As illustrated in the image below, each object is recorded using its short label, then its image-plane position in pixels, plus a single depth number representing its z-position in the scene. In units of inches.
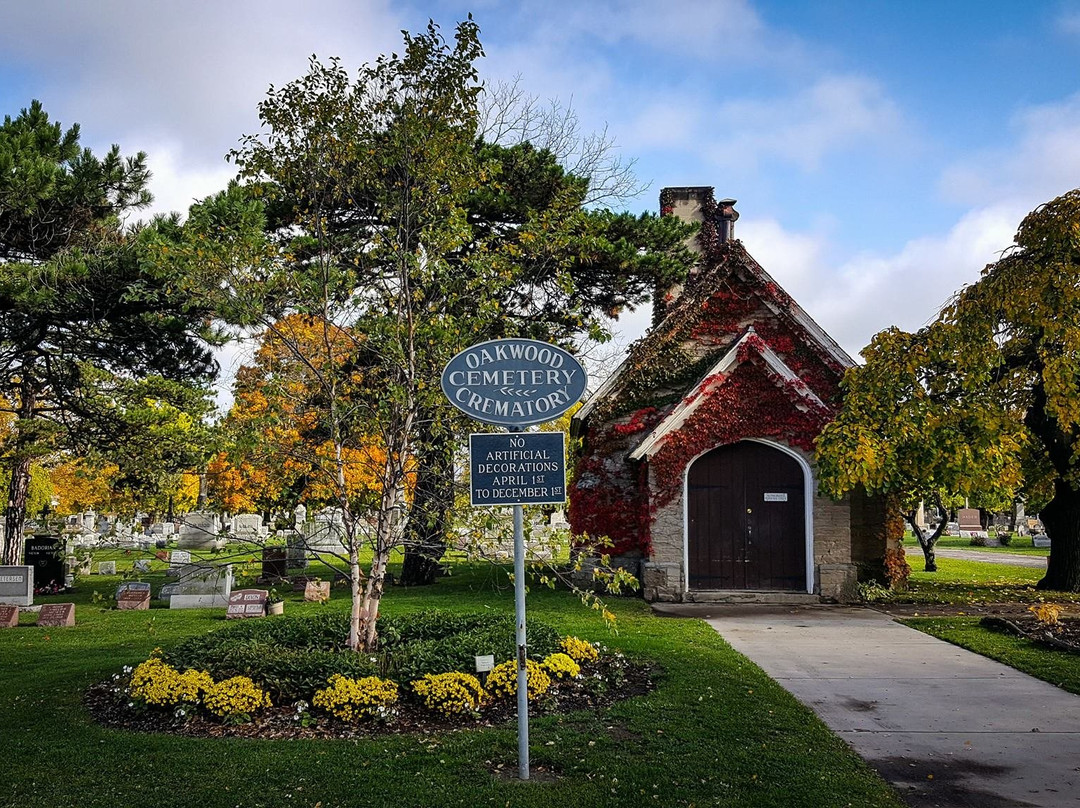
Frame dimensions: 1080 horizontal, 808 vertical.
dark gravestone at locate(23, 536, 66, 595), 841.5
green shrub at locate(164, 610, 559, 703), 330.3
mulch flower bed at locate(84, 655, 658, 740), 298.5
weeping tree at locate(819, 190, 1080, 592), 468.1
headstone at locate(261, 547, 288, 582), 849.9
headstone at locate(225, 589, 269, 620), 625.3
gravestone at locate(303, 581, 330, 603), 738.2
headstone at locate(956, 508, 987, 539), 1892.2
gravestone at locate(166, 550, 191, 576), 932.9
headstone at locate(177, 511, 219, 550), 1207.6
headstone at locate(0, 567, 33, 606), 713.0
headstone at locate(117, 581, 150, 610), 710.5
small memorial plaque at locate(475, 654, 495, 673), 326.6
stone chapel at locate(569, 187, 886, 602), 663.8
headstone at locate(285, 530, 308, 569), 962.1
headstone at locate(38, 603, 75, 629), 603.5
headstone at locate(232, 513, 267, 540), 1386.6
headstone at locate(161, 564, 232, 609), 716.0
